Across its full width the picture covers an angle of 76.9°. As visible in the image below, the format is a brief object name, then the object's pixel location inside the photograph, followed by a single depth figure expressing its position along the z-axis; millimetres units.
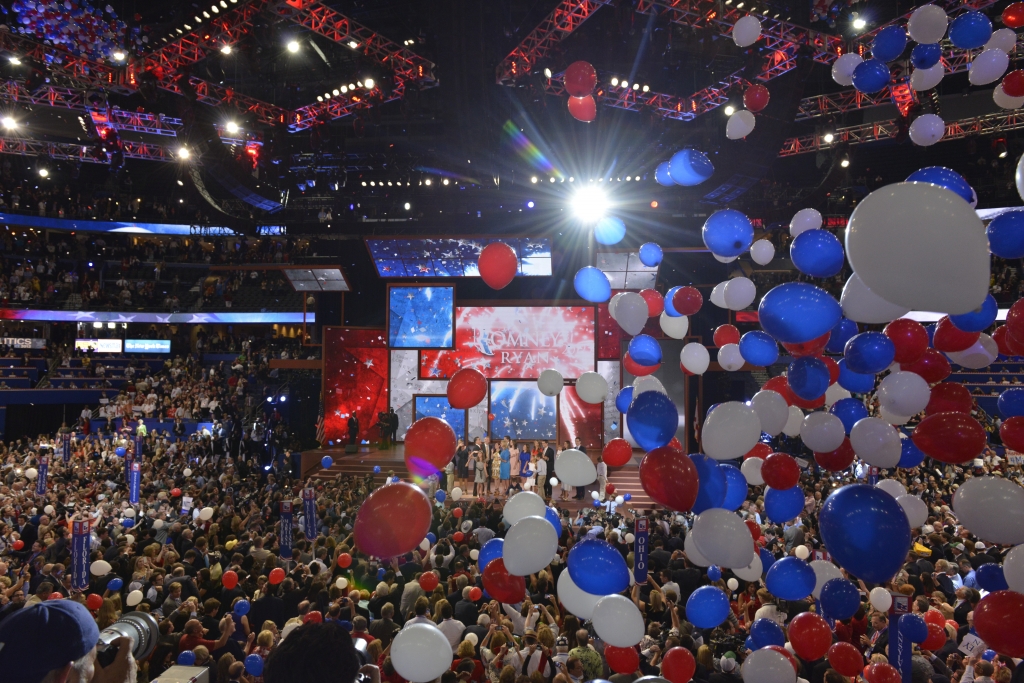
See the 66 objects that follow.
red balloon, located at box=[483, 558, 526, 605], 4066
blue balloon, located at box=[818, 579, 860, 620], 3928
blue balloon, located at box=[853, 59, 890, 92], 4629
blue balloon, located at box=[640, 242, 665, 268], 5441
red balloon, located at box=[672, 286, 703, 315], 4980
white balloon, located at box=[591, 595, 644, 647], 3703
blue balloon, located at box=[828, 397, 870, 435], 4316
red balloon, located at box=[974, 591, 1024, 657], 3113
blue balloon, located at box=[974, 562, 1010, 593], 3975
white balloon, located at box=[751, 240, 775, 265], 5344
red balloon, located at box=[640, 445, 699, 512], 3717
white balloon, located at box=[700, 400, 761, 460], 3898
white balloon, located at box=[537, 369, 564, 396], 5301
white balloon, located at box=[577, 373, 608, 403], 5085
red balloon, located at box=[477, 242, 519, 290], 5180
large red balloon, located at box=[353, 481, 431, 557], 3615
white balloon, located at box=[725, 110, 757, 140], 5152
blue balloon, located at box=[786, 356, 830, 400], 3971
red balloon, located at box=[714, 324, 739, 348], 5539
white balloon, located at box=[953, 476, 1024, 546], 3227
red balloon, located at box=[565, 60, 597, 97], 5723
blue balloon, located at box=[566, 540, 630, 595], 3742
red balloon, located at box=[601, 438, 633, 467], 5055
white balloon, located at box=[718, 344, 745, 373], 5176
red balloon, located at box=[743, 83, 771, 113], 5293
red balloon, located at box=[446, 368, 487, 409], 4969
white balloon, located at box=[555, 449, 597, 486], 5016
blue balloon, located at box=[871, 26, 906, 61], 4625
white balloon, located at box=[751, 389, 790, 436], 4145
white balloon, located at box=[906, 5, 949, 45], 4391
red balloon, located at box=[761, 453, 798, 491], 4148
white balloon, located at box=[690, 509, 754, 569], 3740
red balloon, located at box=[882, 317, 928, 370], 3832
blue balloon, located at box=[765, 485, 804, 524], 4430
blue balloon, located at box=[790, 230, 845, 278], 3971
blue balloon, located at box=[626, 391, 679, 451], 3912
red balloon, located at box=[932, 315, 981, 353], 3996
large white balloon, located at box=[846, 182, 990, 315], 2734
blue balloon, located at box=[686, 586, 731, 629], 4035
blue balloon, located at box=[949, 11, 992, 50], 4383
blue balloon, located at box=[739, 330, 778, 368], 4473
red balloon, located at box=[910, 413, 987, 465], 3559
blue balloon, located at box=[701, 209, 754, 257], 4574
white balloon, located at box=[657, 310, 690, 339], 5363
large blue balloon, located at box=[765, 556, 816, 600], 4023
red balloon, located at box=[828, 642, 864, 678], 3770
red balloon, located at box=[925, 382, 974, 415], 4066
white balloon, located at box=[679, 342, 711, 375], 5406
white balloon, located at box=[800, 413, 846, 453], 4129
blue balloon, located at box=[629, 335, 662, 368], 5039
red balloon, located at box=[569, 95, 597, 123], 5797
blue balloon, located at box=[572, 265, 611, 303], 5078
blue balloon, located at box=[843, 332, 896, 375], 3746
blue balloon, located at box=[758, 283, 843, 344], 3611
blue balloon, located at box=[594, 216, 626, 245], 5293
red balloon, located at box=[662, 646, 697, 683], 3758
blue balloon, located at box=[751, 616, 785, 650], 4004
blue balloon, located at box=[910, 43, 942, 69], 4570
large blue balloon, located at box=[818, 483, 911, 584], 3039
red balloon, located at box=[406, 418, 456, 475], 4465
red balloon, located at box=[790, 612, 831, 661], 3793
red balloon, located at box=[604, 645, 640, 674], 3916
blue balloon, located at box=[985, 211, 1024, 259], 3559
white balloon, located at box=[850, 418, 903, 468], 3928
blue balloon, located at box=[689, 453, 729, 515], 3947
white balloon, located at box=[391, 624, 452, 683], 3287
